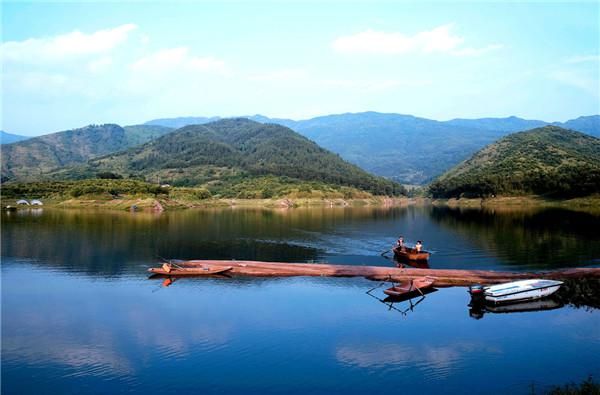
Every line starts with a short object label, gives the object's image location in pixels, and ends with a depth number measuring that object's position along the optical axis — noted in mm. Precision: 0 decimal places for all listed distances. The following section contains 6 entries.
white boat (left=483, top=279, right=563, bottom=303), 35281
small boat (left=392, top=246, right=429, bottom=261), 51250
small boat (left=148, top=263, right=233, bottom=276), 45719
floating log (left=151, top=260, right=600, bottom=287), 41438
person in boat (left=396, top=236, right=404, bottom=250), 54038
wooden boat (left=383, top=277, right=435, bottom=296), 37591
